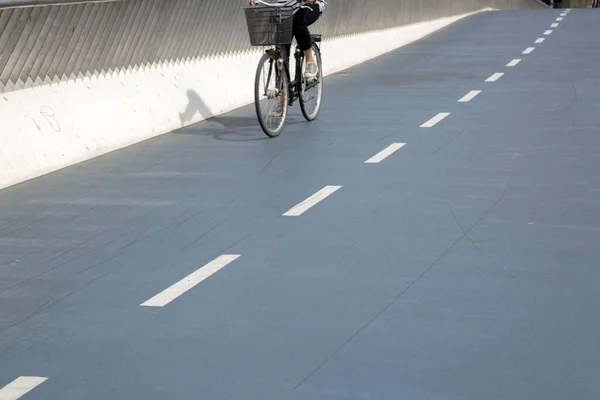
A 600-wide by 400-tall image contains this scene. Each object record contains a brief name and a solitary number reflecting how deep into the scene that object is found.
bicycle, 11.85
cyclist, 12.77
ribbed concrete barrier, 10.40
